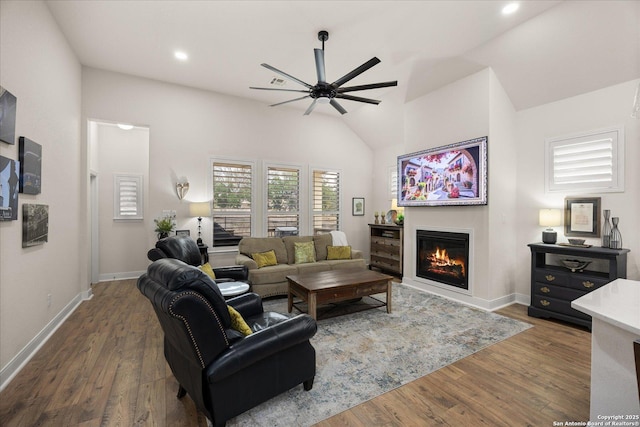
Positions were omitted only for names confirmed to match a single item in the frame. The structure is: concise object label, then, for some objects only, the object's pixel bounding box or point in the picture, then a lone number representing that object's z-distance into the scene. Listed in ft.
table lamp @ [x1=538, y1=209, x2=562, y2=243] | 12.27
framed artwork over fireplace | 13.39
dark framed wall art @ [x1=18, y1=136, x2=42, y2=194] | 8.50
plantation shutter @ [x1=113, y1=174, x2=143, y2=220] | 18.62
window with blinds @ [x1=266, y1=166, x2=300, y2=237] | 20.02
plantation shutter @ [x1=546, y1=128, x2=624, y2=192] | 11.22
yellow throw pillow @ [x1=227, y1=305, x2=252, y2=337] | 6.37
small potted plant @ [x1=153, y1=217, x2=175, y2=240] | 16.22
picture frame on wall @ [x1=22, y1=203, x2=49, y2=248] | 8.68
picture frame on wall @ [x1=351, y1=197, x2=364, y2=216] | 23.38
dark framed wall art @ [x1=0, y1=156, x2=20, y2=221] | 7.40
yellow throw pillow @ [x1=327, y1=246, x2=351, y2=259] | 17.63
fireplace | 14.33
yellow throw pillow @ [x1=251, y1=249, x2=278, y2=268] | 15.47
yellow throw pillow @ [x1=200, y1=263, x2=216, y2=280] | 11.66
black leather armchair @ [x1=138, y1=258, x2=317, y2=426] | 5.23
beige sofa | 14.47
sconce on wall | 17.28
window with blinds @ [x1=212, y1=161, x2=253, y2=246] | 18.47
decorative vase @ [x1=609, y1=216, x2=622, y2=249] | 10.85
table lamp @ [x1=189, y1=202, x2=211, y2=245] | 16.76
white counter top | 4.37
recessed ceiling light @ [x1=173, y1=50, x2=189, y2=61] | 13.65
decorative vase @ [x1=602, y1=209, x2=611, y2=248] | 11.32
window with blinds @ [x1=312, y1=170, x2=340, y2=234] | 21.86
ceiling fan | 9.45
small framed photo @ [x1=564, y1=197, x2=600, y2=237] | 11.76
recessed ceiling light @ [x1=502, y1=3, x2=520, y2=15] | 10.02
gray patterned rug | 6.68
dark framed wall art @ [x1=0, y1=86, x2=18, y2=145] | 7.31
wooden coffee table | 11.24
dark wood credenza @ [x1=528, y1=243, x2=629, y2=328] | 10.56
